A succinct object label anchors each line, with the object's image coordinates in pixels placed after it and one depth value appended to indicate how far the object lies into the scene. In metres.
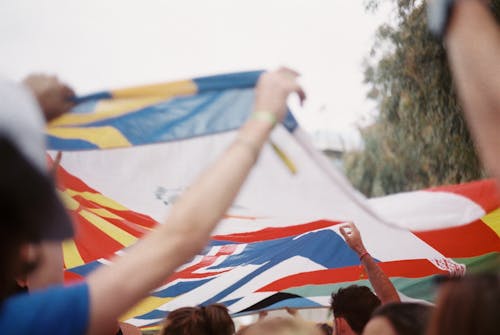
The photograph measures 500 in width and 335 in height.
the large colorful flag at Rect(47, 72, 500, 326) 2.09
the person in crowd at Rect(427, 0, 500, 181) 1.19
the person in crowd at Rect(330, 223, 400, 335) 3.10
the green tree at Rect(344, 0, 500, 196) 9.17
